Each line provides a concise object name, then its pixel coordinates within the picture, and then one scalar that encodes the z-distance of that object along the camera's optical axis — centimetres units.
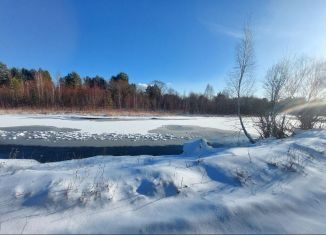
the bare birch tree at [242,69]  1195
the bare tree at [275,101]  1088
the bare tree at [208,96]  5565
